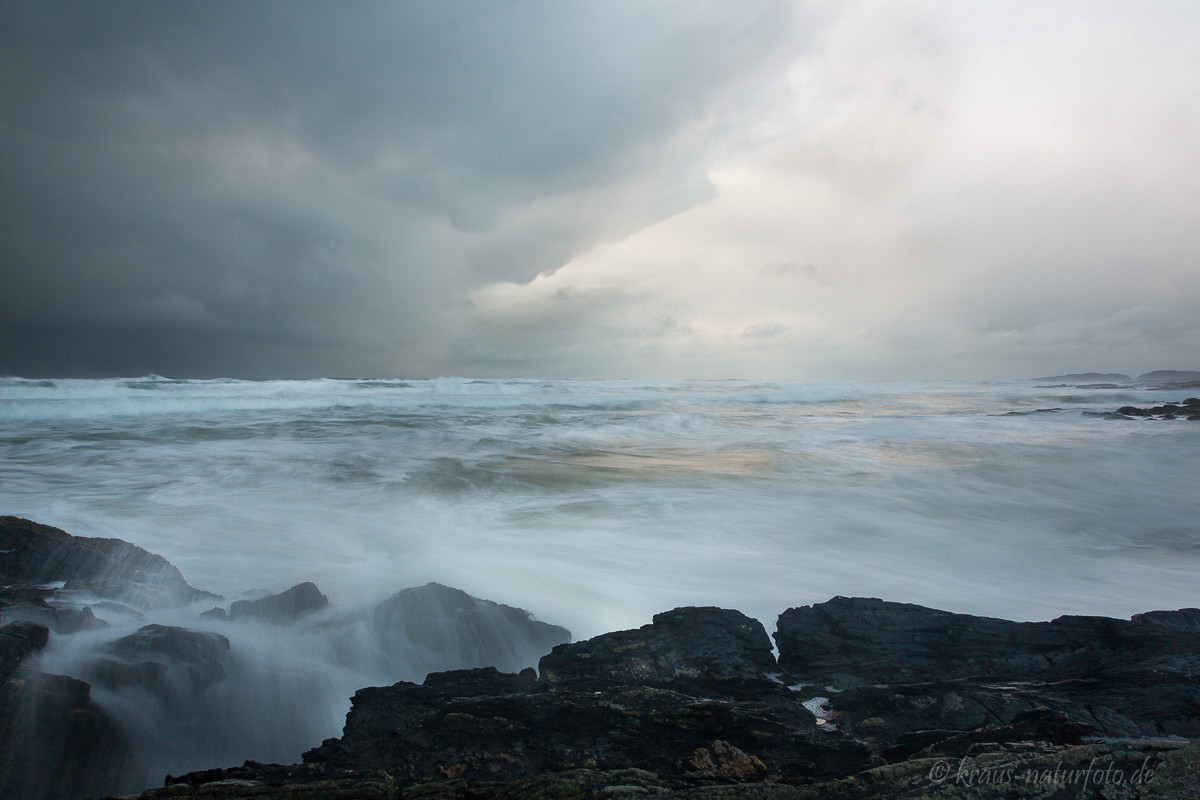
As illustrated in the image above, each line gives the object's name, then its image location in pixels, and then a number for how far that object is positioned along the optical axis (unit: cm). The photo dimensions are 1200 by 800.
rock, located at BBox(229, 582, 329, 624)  442
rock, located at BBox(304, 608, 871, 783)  216
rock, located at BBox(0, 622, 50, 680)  276
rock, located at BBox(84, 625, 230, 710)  322
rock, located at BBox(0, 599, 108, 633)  348
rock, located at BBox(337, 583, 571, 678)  410
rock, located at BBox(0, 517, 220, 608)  428
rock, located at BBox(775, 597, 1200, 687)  293
